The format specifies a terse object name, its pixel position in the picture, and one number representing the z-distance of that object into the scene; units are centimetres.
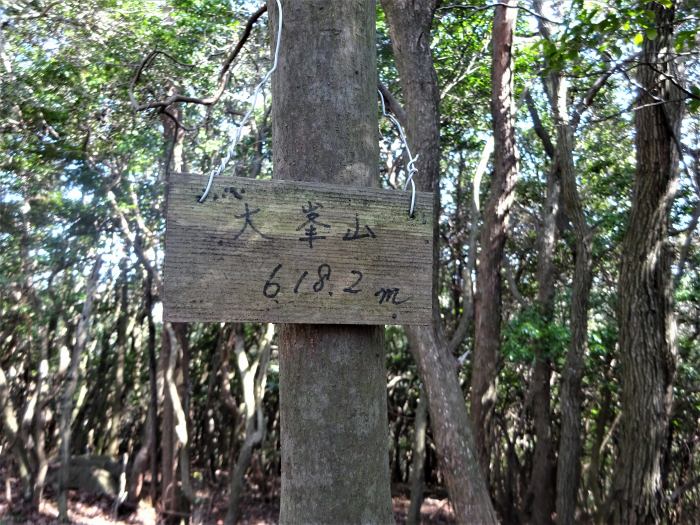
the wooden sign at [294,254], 137
